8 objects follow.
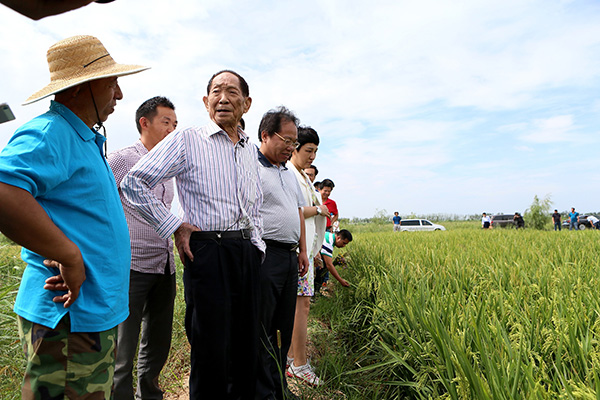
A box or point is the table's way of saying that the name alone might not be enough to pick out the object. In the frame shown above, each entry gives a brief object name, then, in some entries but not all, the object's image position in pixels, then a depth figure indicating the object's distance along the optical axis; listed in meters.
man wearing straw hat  1.02
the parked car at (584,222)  25.07
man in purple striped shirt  2.05
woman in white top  2.75
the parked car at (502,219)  26.24
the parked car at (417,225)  24.53
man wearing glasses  2.12
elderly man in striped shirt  1.70
